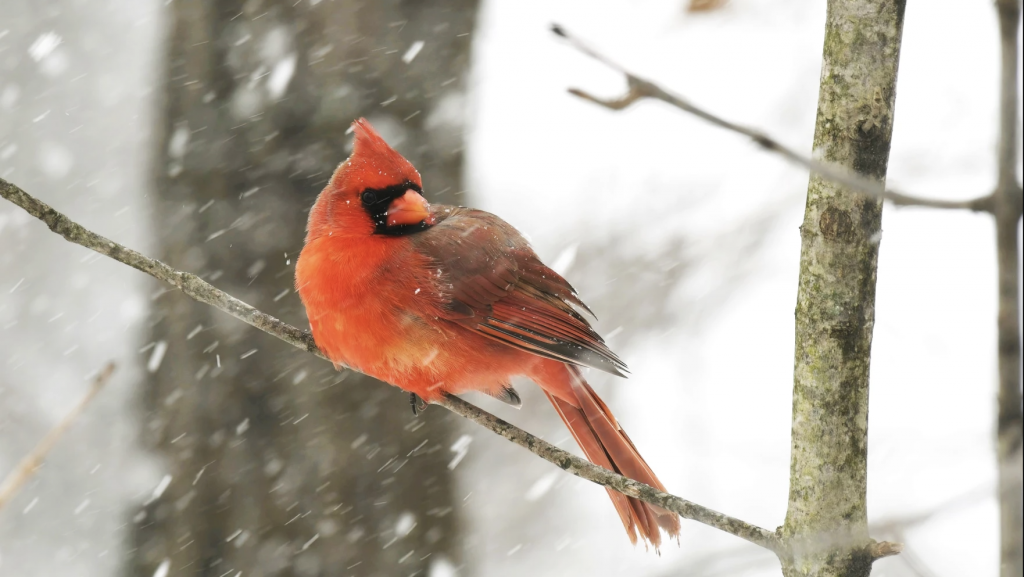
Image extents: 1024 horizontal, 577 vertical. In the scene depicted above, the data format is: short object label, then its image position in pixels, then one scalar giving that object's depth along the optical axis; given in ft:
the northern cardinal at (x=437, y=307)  15.93
